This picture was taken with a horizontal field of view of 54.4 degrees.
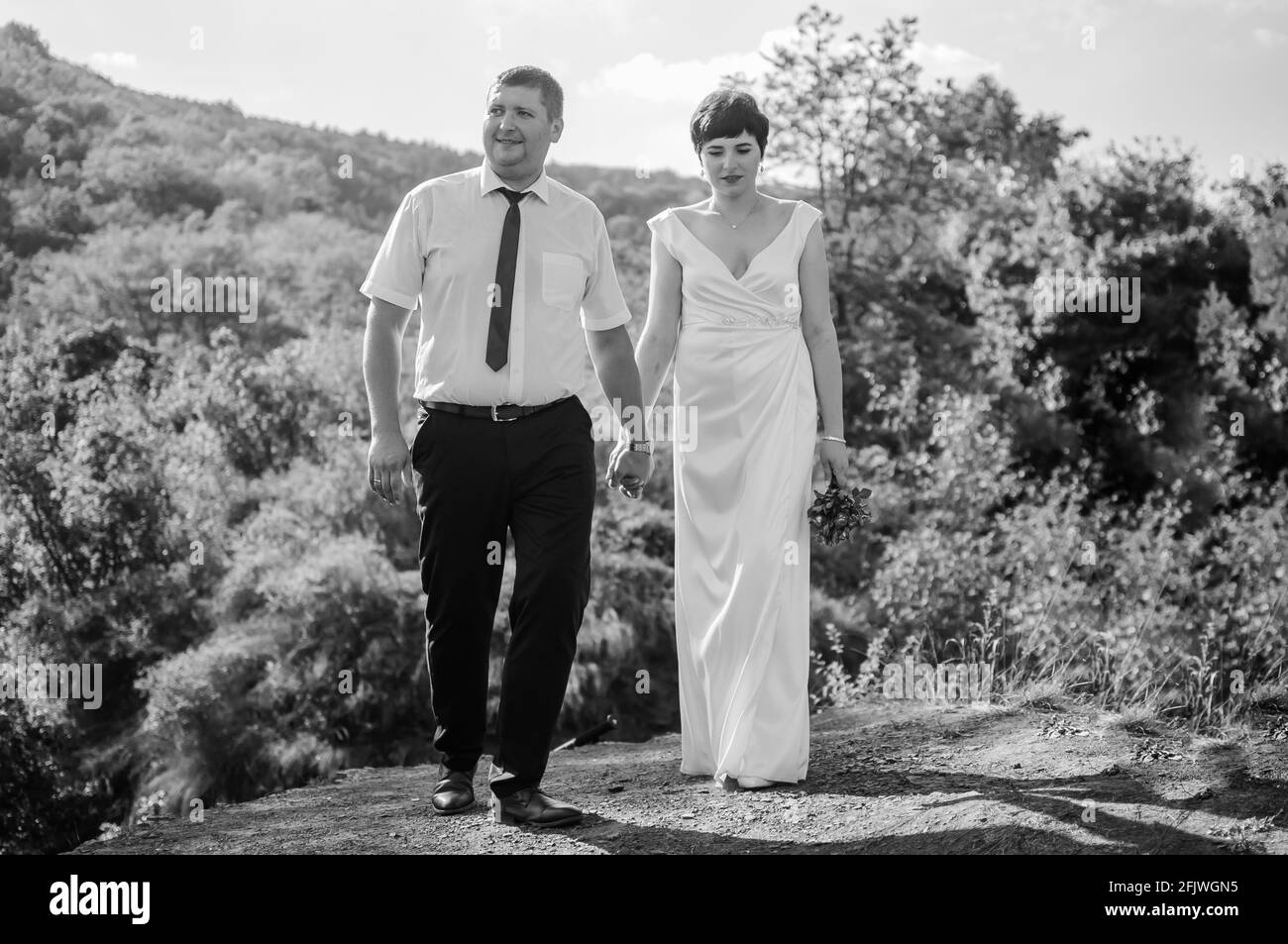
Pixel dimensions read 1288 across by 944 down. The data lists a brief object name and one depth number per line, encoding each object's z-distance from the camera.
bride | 4.28
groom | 3.70
